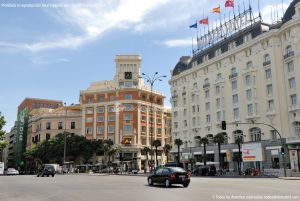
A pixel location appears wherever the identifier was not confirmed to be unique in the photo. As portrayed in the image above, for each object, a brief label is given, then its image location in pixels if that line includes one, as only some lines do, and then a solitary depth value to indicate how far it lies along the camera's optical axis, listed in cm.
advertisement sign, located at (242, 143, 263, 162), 4905
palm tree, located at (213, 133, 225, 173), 5725
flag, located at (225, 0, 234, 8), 5790
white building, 5275
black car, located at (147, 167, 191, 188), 2167
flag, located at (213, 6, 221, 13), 6084
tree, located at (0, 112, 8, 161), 4737
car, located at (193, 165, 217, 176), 4738
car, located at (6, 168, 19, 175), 6706
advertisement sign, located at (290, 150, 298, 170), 4217
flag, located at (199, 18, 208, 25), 6444
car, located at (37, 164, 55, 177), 4467
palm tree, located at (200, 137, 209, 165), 6209
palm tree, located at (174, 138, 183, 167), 7056
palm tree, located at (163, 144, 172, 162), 7770
